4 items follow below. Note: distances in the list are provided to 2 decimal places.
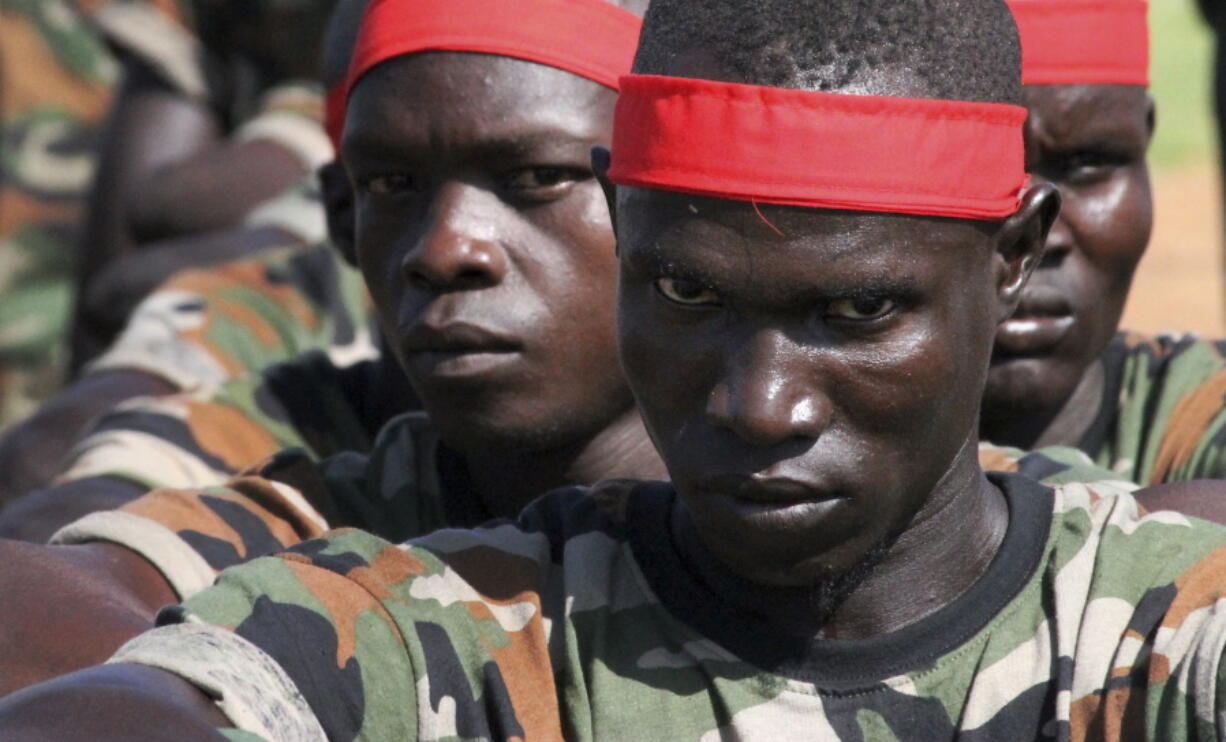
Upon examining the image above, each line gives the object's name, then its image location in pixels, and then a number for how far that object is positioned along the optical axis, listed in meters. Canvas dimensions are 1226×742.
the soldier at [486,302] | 6.13
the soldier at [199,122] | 13.73
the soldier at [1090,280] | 7.00
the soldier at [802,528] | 4.36
